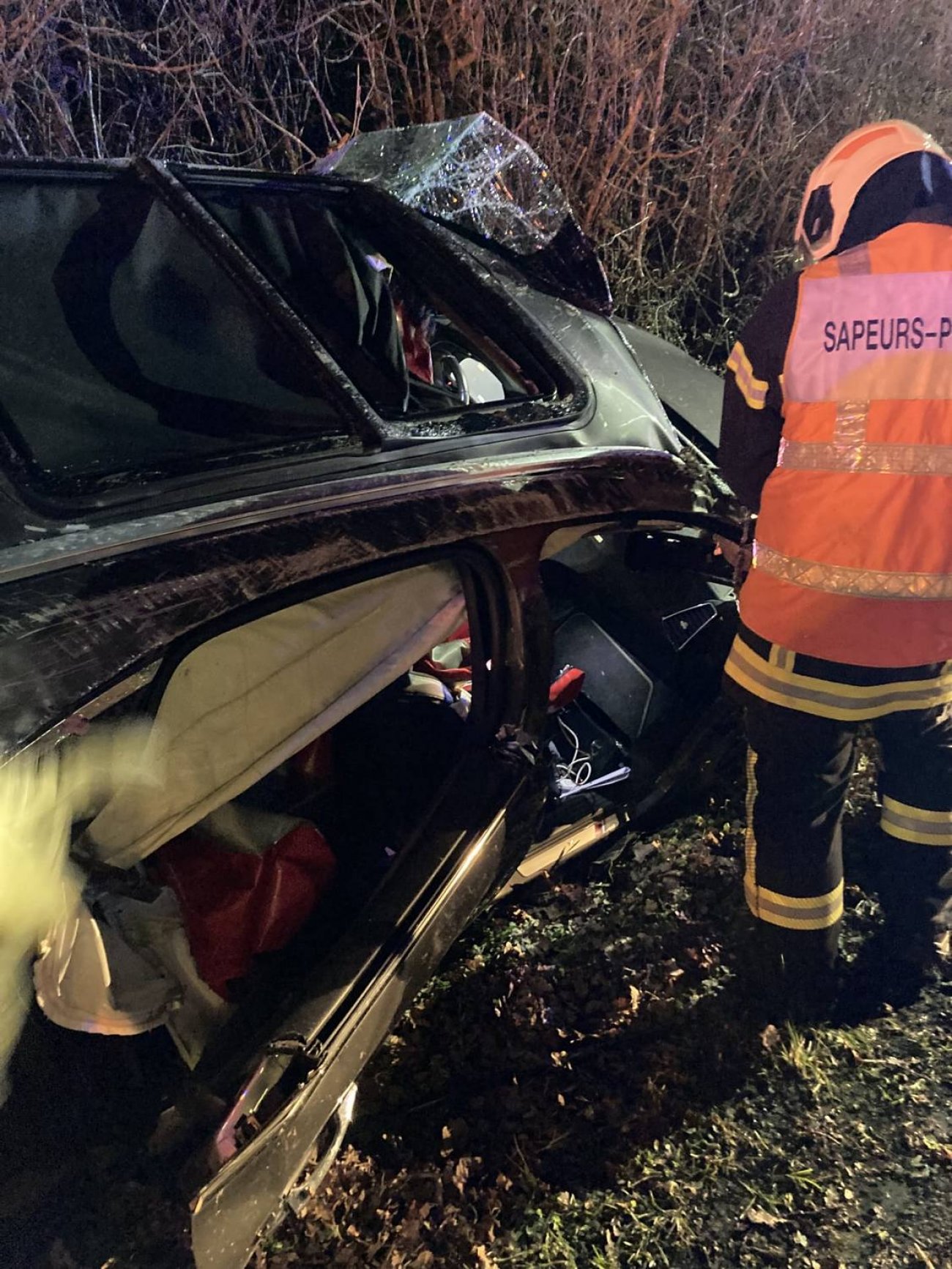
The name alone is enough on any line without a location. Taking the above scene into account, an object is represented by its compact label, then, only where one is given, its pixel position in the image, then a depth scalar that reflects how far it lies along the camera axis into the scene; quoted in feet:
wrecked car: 4.35
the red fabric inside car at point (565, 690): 7.95
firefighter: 5.60
